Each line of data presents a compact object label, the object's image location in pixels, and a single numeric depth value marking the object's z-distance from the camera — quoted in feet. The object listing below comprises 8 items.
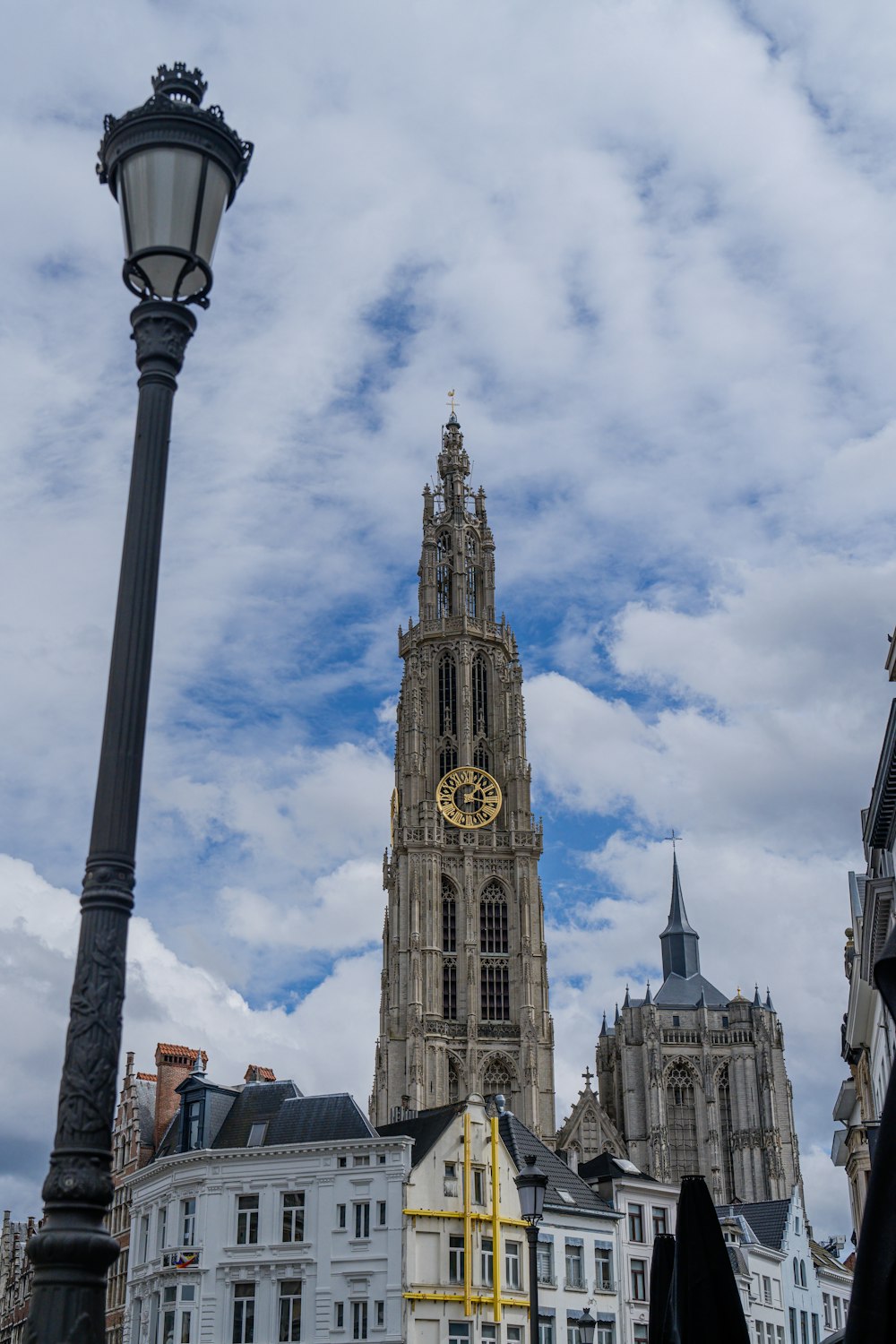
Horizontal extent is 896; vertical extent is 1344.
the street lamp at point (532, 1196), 59.98
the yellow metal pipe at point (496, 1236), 131.64
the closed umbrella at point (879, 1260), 17.28
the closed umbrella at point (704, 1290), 36.83
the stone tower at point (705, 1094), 306.14
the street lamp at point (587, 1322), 86.57
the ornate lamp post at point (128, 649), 18.28
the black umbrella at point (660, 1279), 51.98
